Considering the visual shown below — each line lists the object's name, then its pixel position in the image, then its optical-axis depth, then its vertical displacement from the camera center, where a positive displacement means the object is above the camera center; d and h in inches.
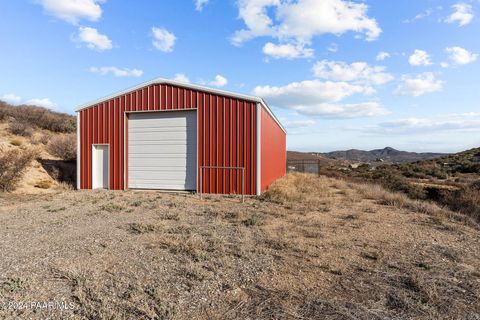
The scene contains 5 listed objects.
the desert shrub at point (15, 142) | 665.0 +34.4
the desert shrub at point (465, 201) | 371.1 -59.3
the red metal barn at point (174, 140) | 453.7 +28.6
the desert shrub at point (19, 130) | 749.3 +69.6
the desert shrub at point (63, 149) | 681.0 +20.9
